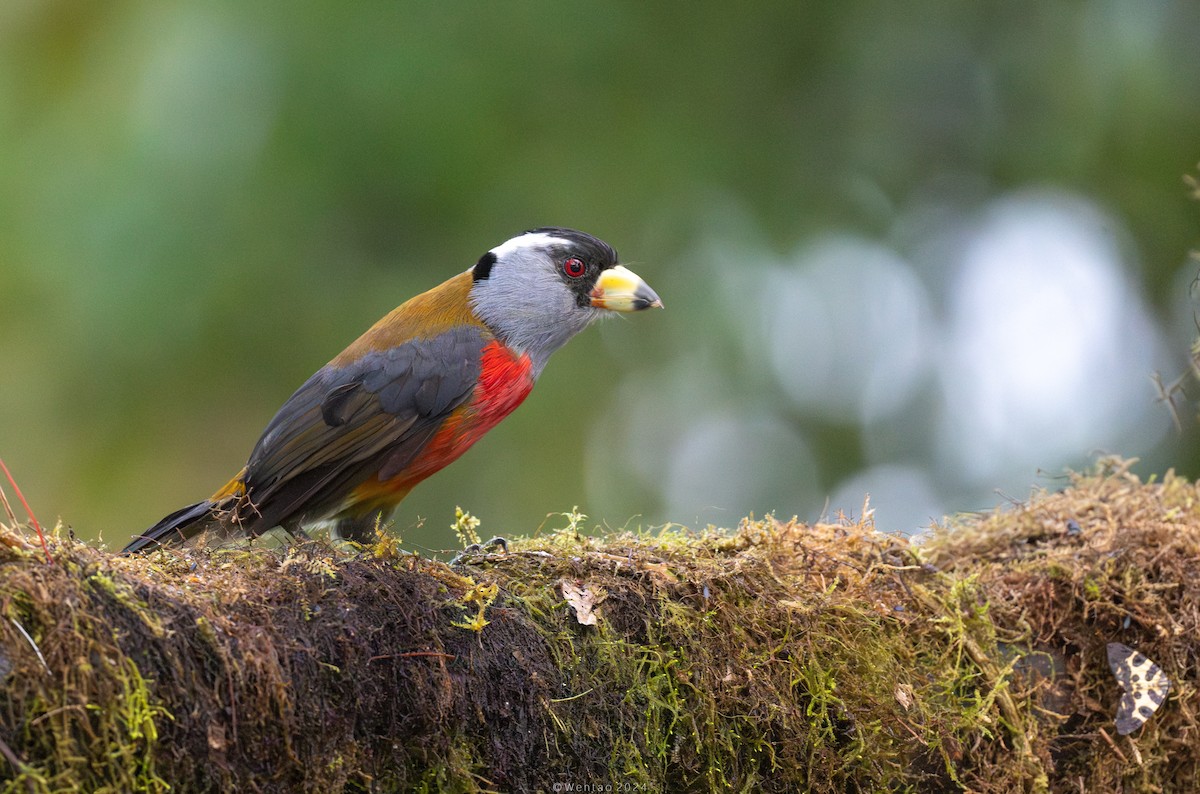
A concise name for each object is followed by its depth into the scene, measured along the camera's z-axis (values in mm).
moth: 5230
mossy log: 3383
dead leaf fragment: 4496
